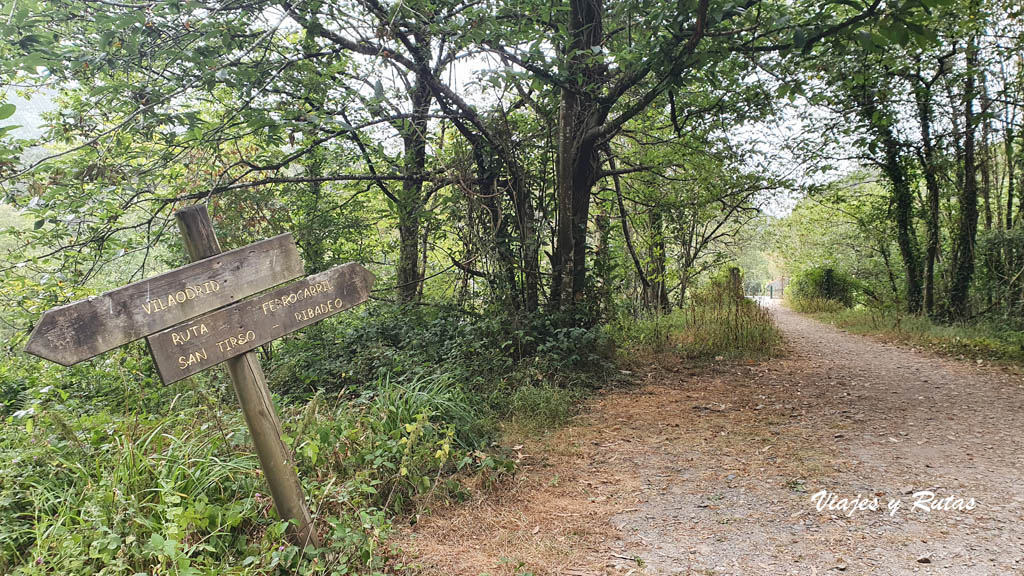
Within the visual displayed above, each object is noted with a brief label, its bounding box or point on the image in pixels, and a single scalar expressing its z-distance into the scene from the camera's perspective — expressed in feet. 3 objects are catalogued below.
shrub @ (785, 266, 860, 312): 54.80
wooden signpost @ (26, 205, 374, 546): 6.32
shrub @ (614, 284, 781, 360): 25.36
